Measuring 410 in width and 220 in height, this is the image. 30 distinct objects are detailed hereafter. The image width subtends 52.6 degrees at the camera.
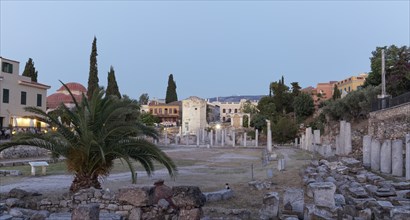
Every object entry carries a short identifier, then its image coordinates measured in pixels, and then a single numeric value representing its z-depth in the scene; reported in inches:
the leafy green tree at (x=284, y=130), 2500.0
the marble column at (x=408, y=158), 659.5
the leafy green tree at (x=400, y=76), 1691.7
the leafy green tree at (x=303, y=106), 3093.0
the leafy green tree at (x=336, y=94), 3150.3
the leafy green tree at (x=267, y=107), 3147.1
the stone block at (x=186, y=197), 314.3
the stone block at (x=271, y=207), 388.8
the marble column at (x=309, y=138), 1704.0
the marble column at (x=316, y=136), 1684.9
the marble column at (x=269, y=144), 1697.8
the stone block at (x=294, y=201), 404.7
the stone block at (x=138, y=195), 328.5
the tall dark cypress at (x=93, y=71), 1993.1
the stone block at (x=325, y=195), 407.2
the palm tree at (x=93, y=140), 492.7
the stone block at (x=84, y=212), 289.1
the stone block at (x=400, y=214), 348.2
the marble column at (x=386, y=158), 769.6
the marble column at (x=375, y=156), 835.4
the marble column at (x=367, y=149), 888.9
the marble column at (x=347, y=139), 1103.0
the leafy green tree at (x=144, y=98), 4971.2
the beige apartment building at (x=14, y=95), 1540.4
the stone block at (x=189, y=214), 311.4
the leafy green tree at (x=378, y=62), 1846.7
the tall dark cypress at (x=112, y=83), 2607.8
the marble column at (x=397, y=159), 729.1
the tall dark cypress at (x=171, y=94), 3981.3
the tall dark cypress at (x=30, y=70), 2073.1
